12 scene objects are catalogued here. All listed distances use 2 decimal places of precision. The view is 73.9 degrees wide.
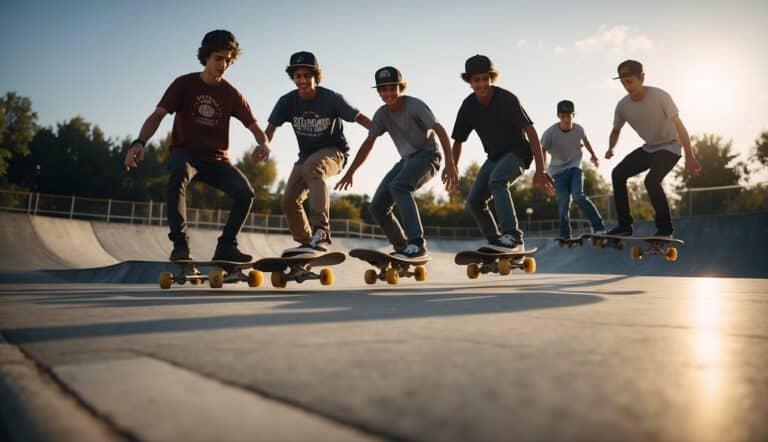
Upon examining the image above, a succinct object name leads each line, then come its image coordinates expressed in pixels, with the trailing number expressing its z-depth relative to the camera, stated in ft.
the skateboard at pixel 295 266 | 16.35
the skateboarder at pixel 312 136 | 17.71
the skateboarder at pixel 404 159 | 18.08
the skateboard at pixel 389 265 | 17.39
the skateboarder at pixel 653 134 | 22.81
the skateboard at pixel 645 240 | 24.42
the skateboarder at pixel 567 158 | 28.02
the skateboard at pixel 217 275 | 16.21
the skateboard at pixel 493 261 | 19.27
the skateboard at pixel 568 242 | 28.83
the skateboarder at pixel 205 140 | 16.34
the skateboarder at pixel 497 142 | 19.17
